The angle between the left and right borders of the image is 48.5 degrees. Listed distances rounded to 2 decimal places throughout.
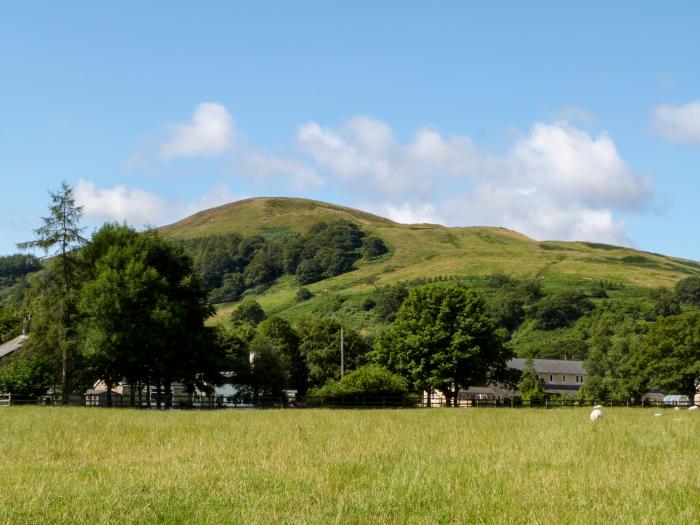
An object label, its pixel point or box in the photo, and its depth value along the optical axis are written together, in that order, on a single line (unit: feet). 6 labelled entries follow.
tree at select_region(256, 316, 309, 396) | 345.92
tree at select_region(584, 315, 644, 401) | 284.02
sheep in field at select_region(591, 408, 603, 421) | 111.27
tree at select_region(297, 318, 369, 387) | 337.72
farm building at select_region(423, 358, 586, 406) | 468.75
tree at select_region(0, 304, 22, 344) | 317.42
